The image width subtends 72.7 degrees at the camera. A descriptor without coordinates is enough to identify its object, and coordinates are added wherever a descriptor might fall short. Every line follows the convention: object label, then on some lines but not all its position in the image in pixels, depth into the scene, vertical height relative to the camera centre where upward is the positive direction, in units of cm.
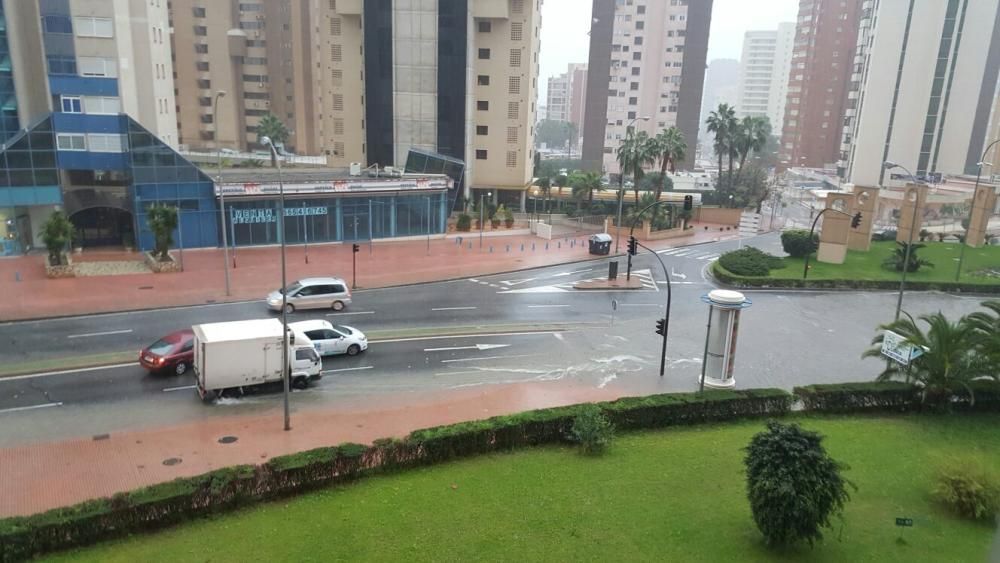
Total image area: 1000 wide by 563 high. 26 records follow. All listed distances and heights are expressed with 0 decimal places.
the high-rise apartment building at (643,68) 10050 +946
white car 2436 -770
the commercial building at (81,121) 3838 -53
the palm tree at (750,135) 7550 +15
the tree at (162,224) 3647 -575
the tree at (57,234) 3453 -616
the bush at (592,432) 1750 -760
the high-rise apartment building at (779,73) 18862 +1808
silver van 3081 -779
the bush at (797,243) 4988 -750
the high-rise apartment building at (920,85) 7494 +641
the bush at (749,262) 4312 -806
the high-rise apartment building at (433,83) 6066 +385
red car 2202 -763
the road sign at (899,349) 2120 -641
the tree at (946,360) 2052 -639
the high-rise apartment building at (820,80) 11100 +976
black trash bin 4944 -801
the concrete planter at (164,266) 3688 -803
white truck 1997 -694
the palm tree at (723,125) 7612 +117
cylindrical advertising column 2342 -676
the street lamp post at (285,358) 1822 -644
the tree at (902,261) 4581 -789
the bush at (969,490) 1434 -719
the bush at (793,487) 1260 -636
